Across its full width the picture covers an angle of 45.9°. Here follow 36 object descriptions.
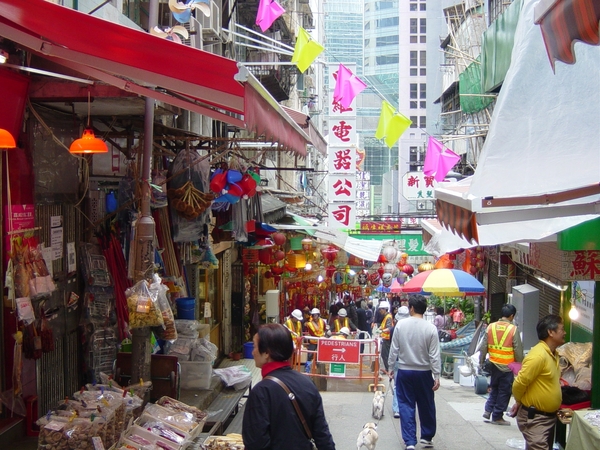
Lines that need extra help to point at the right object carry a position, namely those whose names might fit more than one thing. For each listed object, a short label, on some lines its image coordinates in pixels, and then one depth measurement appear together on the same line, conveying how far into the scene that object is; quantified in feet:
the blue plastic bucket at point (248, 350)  56.08
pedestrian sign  43.55
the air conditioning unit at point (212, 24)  44.47
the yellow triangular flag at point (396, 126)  46.62
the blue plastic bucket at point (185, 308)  33.32
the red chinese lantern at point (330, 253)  73.97
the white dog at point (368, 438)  25.96
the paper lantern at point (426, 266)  73.11
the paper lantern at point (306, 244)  67.27
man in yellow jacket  24.18
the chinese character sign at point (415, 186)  118.32
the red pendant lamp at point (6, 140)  17.57
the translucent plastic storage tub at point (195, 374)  30.71
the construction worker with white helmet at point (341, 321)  55.72
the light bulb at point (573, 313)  35.40
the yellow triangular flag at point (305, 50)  39.91
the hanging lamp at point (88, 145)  20.74
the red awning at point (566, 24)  9.32
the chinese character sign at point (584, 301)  32.69
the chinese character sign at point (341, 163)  61.36
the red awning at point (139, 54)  13.42
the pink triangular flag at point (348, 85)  48.14
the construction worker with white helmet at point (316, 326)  52.37
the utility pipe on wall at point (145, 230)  21.83
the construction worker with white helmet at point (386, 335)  48.21
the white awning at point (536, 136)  15.94
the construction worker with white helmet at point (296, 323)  50.49
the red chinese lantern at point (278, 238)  53.52
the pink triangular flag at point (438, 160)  58.85
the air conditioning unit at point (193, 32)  38.46
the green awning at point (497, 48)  55.06
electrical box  46.73
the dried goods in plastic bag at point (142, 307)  21.33
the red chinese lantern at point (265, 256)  58.29
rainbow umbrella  48.80
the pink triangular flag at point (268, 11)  41.88
